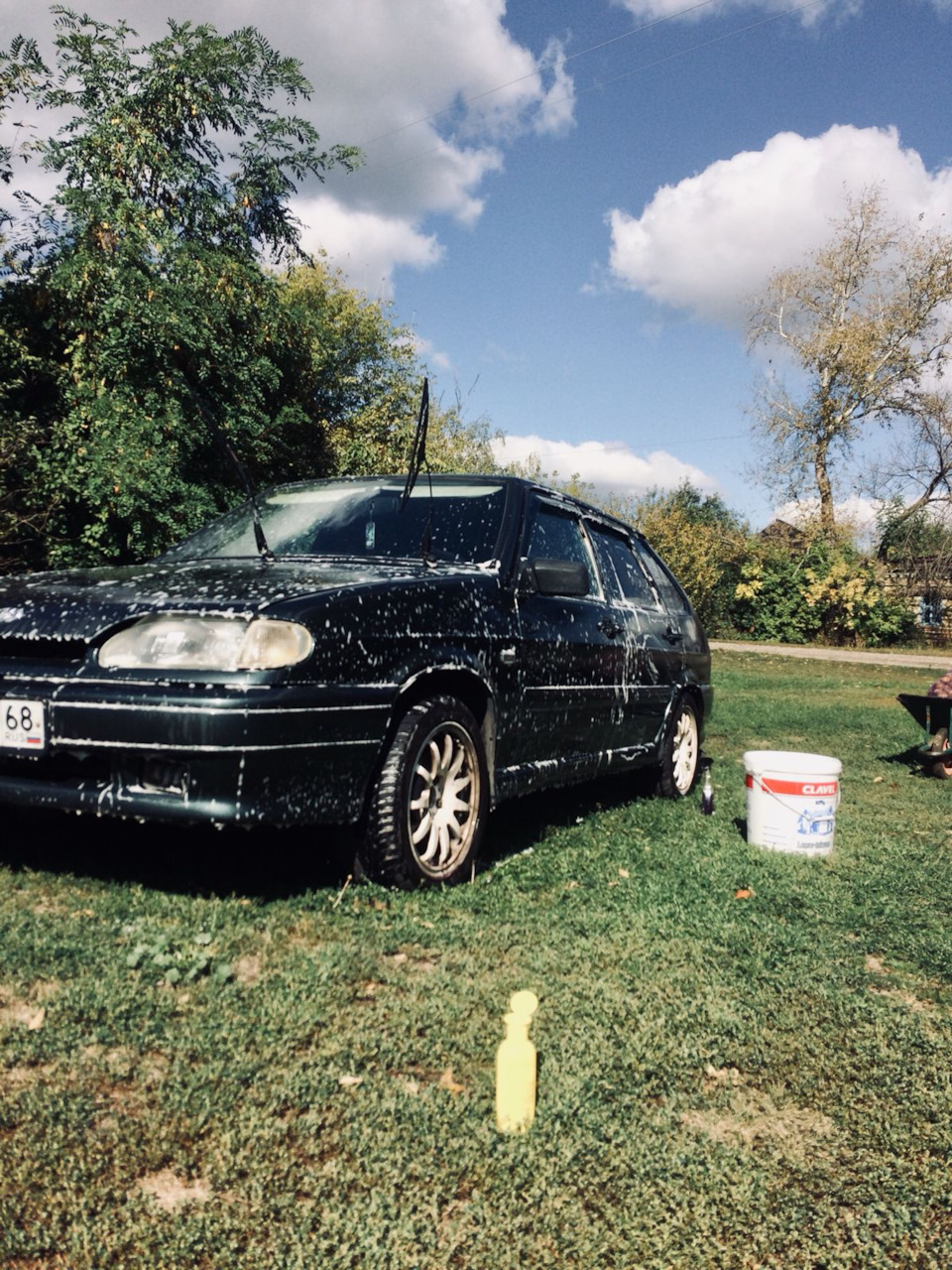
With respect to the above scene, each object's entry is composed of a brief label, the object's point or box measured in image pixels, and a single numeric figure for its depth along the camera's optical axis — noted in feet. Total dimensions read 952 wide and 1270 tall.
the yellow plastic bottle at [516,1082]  7.35
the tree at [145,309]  42.14
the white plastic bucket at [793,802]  16.03
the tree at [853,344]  119.14
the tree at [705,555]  116.98
